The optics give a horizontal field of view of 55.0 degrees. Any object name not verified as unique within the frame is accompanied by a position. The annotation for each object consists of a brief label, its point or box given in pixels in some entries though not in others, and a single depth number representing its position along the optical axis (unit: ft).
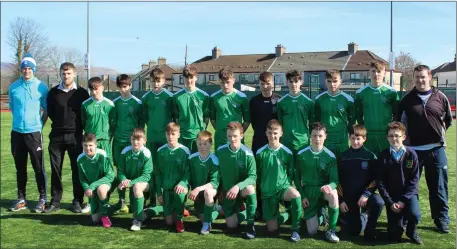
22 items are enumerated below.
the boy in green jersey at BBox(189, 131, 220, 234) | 15.42
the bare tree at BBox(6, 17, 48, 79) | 136.46
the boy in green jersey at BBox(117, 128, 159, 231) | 16.14
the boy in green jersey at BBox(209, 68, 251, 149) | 17.29
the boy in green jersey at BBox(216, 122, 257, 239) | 15.17
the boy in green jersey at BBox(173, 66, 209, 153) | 17.58
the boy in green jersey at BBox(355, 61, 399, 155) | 16.10
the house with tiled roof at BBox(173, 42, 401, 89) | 169.68
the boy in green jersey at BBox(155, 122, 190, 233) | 16.11
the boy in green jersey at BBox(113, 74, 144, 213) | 17.95
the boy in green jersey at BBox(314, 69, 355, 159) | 16.30
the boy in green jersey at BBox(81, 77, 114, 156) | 17.74
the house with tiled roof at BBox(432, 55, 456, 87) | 215.26
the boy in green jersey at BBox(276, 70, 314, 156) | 16.55
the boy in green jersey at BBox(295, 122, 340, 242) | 15.10
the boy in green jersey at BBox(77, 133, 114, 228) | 16.40
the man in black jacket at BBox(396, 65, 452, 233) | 15.29
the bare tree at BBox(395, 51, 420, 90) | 153.07
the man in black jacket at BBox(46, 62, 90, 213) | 17.97
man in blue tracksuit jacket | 18.37
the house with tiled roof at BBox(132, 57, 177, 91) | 191.97
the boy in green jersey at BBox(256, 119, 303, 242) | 15.28
